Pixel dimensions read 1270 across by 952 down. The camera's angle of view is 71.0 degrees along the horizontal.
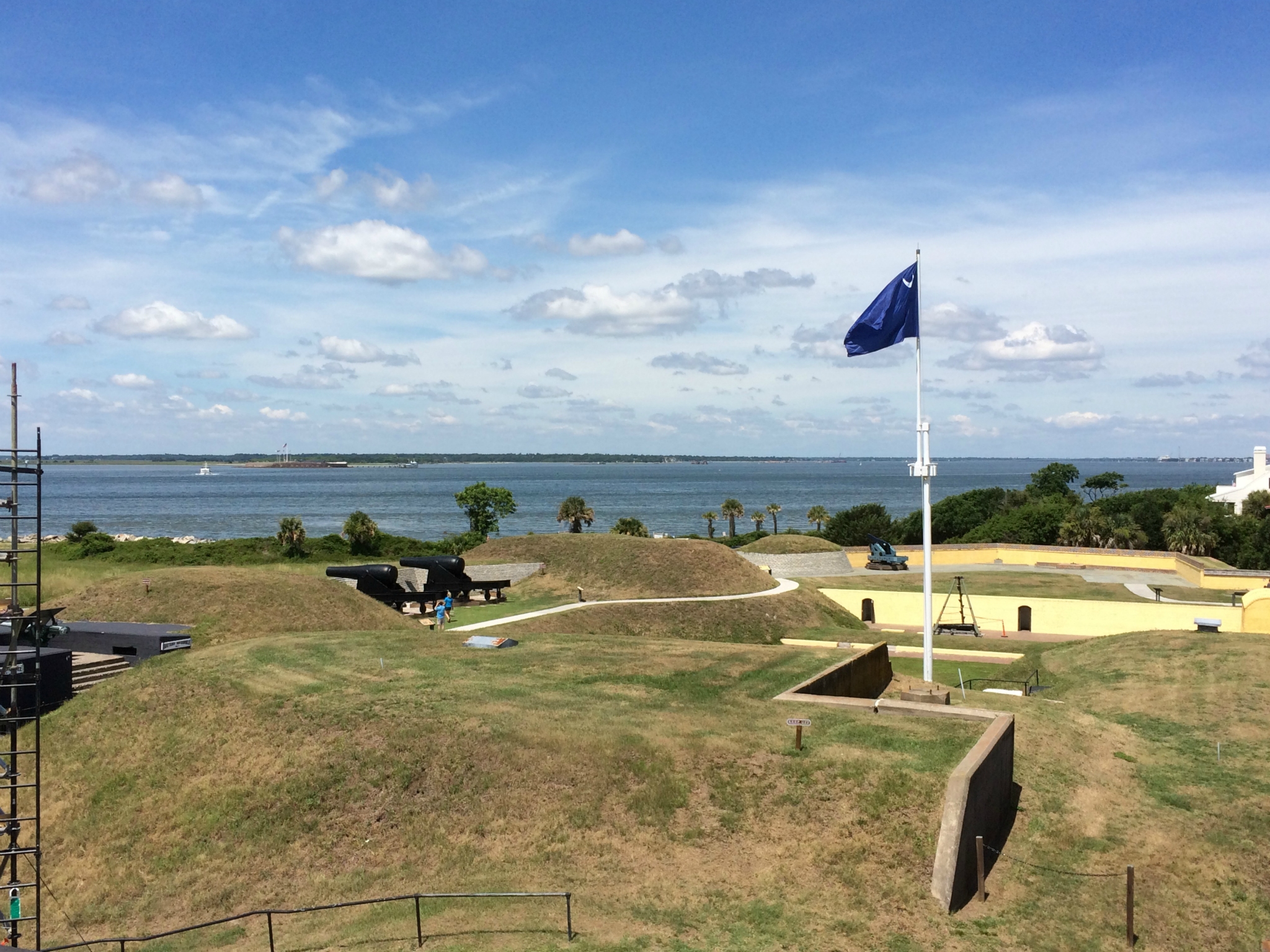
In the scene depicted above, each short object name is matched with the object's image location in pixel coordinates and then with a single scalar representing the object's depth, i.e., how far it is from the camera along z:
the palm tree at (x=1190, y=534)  63.62
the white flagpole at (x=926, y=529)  21.66
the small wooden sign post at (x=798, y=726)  16.38
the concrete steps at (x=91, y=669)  23.83
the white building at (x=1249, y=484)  95.75
